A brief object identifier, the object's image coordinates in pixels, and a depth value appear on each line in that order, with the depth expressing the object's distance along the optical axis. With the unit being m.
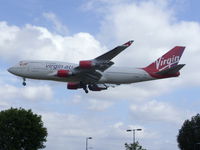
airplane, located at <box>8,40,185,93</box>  74.38
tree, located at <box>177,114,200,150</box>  136.00
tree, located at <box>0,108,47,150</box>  110.00
